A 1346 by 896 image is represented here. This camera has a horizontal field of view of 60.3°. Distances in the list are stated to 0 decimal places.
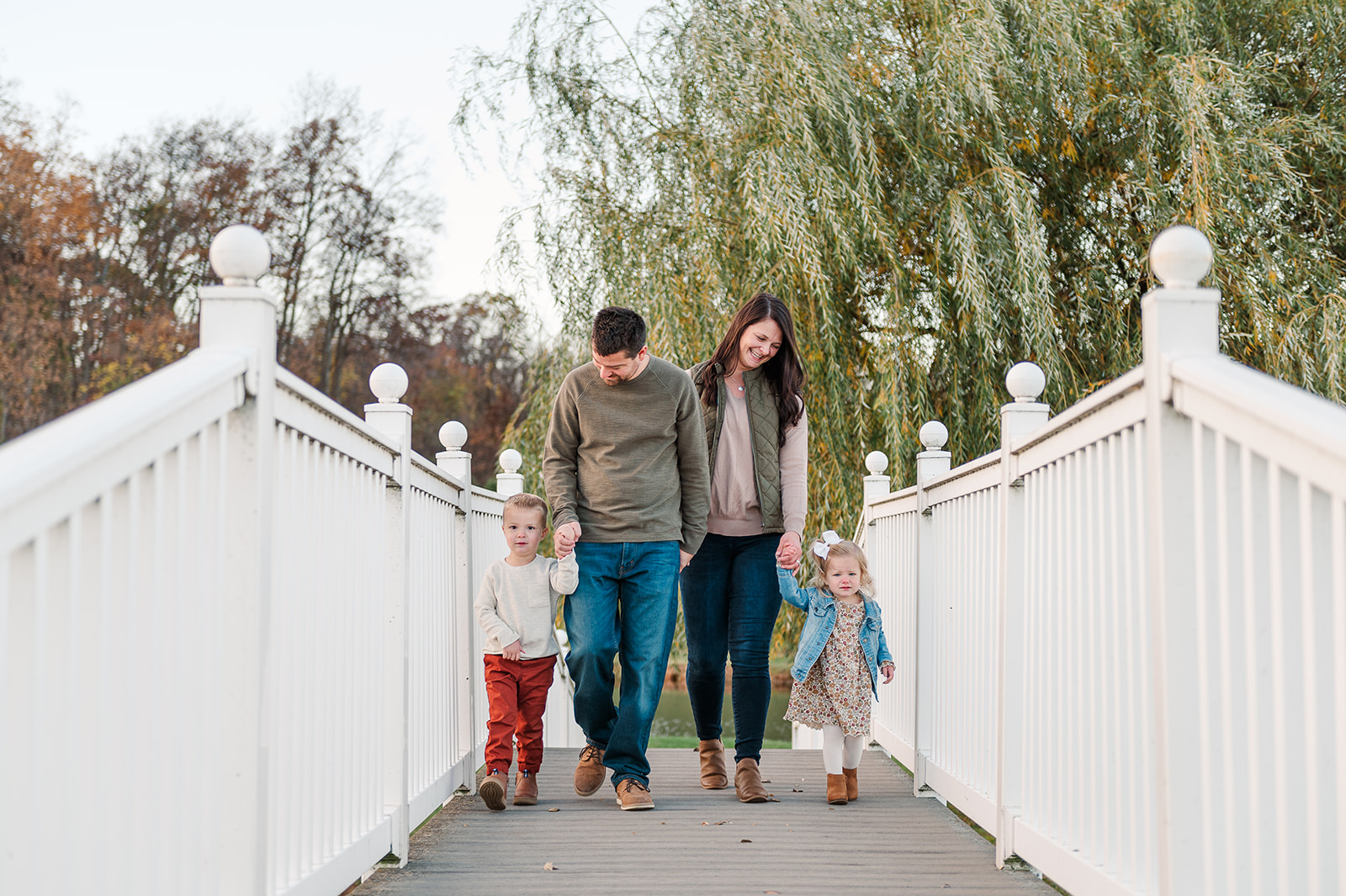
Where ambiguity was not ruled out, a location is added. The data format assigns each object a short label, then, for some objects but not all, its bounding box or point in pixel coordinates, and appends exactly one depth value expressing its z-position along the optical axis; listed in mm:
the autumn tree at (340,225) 21953
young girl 3807
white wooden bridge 1392
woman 3941
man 3656
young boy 3789
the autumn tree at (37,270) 18312
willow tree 6871
